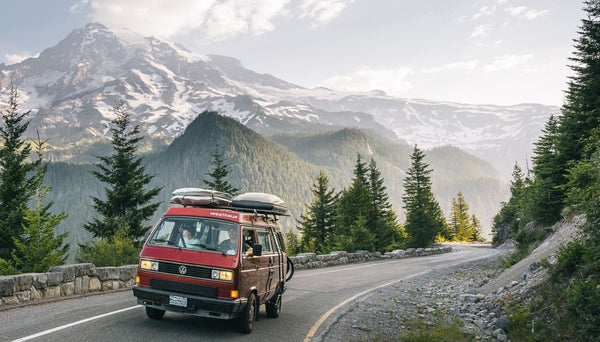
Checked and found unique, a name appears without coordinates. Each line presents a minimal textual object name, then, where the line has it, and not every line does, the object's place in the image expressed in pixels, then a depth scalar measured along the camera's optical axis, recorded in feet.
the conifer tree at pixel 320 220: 164.86
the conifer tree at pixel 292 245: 172.73
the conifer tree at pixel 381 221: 159.74
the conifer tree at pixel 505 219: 212.23
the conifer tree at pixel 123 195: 105.40
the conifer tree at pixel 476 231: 347.77
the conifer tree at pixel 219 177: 157.89
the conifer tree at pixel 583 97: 74.38
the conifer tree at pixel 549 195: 74.69
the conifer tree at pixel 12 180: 81.05
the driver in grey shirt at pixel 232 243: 26.00
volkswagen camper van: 24.34
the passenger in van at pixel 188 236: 26.02
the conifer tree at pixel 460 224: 336.90
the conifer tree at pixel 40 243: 56.08
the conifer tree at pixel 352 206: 153.07
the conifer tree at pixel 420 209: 186.50
